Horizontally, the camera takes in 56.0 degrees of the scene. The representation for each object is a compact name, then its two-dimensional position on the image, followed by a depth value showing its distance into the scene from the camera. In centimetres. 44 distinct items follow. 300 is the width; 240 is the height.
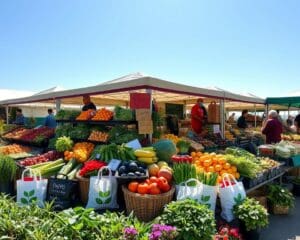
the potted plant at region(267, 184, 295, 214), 454
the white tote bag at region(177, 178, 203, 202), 287
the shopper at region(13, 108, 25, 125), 1021
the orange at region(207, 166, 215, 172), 366
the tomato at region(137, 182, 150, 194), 286
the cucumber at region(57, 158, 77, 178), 379
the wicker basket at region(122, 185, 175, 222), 278
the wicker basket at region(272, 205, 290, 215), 454
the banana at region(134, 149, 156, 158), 359
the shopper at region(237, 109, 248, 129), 1050
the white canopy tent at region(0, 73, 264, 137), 408
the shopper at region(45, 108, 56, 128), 756
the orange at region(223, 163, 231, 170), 368
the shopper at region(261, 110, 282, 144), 658
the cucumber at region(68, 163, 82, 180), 368
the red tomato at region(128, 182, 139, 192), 294
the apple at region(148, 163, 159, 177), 333
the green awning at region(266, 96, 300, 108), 781
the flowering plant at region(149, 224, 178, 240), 210
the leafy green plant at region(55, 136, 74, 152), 465
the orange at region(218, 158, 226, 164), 378
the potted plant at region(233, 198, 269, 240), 294
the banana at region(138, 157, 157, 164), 357
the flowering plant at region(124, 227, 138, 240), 204
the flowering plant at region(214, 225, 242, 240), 266
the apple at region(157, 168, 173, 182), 320
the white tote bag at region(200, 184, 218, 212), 290
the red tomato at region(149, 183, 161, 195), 287
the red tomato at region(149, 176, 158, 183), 300
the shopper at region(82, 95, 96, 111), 600
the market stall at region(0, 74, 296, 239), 292
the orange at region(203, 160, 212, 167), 378
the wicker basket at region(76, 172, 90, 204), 335
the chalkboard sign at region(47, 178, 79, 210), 326
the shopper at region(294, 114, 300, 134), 1016
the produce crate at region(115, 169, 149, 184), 306
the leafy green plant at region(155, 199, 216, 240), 225
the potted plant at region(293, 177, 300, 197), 582
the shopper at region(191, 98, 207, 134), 672
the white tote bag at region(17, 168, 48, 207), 319
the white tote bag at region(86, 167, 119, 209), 304
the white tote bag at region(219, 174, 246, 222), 305
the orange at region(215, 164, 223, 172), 366
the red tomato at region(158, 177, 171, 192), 297
